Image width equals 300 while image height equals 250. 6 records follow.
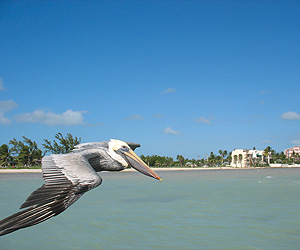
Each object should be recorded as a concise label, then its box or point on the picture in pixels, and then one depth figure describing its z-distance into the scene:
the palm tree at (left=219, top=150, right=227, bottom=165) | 165.62
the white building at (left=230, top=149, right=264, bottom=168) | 142.88
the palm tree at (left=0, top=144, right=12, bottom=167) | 71.12
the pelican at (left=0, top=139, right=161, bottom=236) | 3.36
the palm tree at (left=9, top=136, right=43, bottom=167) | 59.36
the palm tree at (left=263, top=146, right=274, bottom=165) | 148.73
